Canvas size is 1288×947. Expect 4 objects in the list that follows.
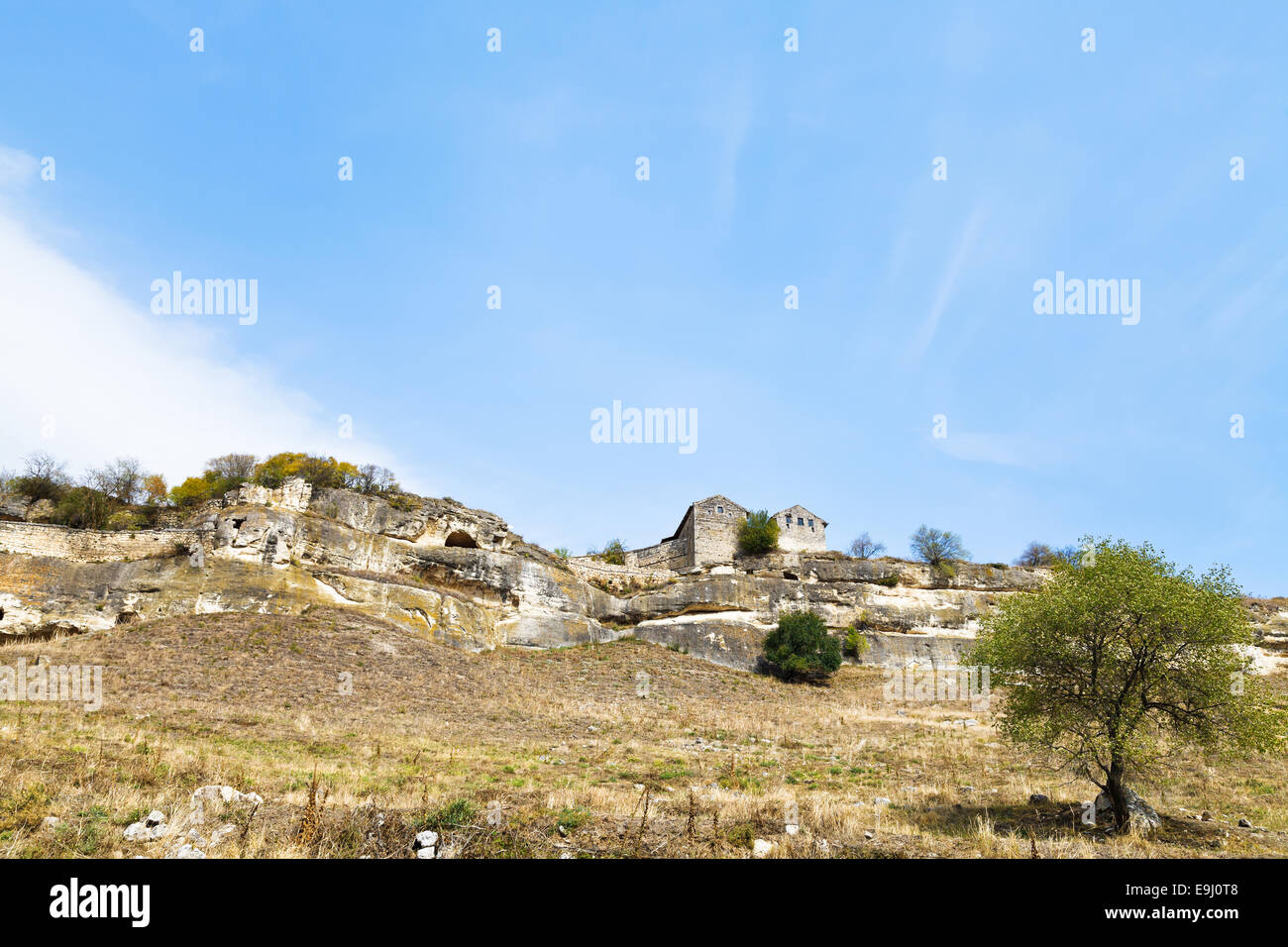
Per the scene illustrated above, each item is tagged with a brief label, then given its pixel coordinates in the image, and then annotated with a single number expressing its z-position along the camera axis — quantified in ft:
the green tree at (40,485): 136.36
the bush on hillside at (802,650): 140.87
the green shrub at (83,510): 126.21
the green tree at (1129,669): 41.47
